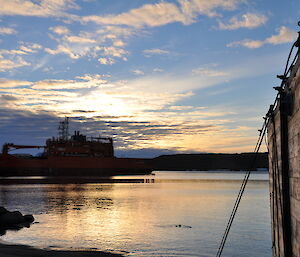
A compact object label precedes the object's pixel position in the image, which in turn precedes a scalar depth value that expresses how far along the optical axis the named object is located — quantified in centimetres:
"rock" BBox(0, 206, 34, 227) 2049
